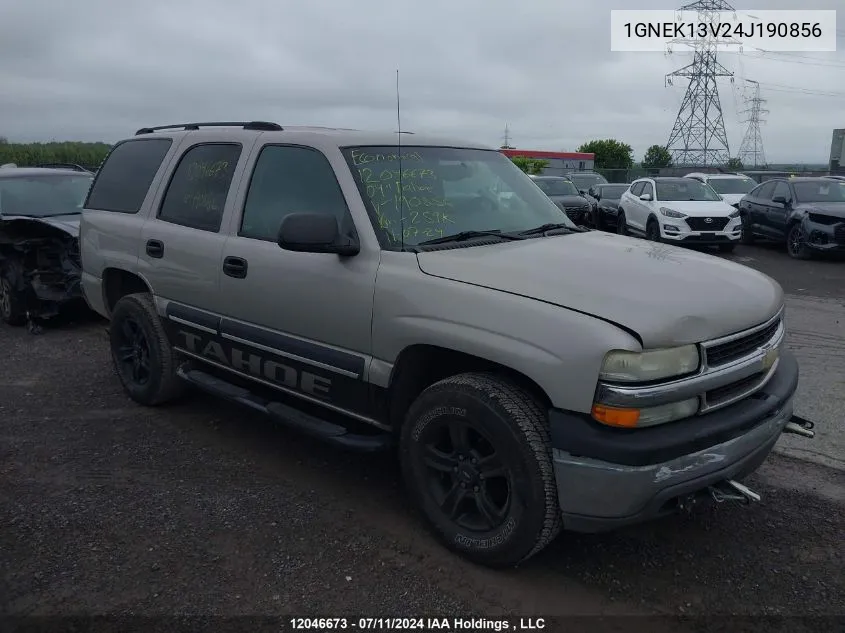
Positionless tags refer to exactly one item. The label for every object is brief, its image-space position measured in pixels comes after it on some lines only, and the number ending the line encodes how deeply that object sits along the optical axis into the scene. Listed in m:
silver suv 2.68
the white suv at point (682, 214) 13.90
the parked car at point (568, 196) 15.83
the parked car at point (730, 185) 17.58
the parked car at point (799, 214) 12.61
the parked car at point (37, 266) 7.33
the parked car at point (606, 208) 17.50
